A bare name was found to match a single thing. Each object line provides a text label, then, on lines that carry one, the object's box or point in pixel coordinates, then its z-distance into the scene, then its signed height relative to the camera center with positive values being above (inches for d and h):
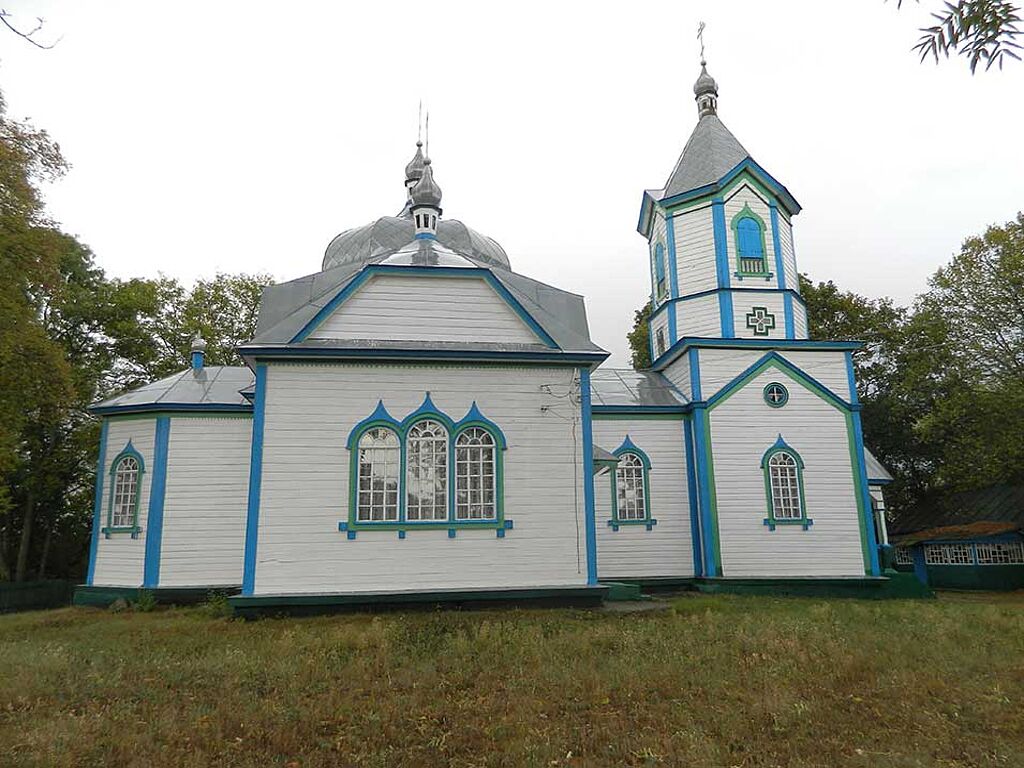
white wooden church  455.5 +74.8
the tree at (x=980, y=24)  118.3 +82.2
